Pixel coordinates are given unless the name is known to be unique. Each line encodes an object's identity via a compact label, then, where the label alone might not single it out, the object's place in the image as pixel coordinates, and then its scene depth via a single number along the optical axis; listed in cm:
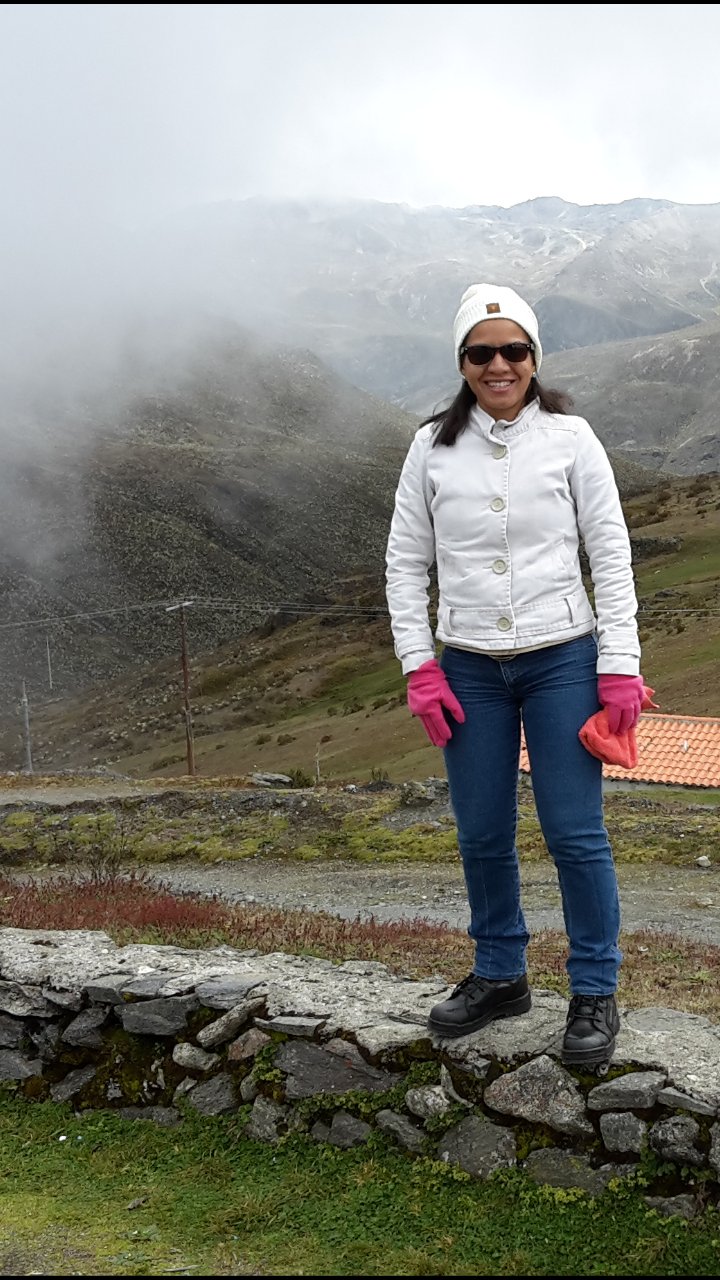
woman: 444
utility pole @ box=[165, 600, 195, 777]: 4344
